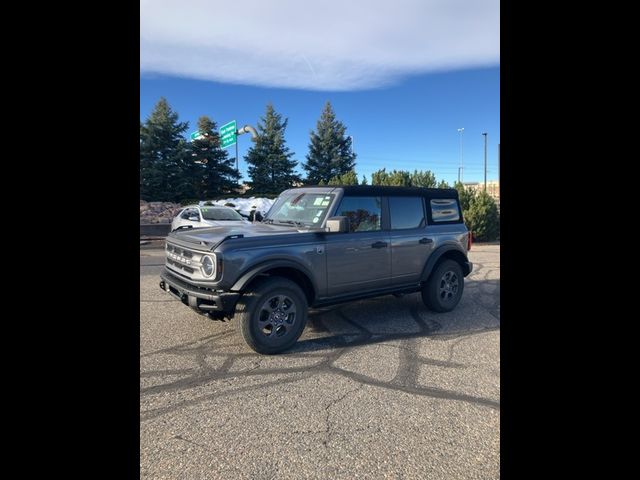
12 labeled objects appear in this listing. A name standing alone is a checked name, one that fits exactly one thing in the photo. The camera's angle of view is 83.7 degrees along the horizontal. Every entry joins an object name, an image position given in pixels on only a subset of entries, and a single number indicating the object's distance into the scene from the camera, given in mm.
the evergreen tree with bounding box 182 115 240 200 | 26141
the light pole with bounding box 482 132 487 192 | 25628
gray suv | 3795
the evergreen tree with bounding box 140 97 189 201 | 24984
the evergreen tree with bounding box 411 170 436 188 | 16656
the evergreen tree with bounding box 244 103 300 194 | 25266
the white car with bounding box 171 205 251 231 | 12195
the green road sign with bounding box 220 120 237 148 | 22594
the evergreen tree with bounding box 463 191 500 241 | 14914
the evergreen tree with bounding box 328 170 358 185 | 16438
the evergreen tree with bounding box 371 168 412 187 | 16219
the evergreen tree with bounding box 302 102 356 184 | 24516
